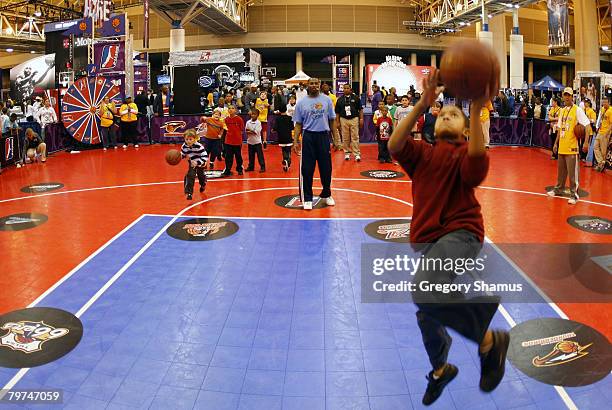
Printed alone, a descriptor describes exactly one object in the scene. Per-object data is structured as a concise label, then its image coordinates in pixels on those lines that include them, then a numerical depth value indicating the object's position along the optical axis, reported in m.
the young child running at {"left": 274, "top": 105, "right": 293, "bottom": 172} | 13.56
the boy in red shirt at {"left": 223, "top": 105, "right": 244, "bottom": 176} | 12.41
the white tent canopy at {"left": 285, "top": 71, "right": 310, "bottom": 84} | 30.84
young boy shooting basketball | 3.04
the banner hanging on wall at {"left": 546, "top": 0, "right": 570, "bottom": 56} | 24.47
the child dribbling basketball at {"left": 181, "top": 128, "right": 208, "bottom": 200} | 10.12
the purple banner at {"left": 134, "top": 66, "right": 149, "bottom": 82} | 25.06
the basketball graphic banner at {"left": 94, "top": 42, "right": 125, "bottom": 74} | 19.56
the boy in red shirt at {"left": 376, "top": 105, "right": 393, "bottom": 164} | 14.45
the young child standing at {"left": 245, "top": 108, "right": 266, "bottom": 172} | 12.73
